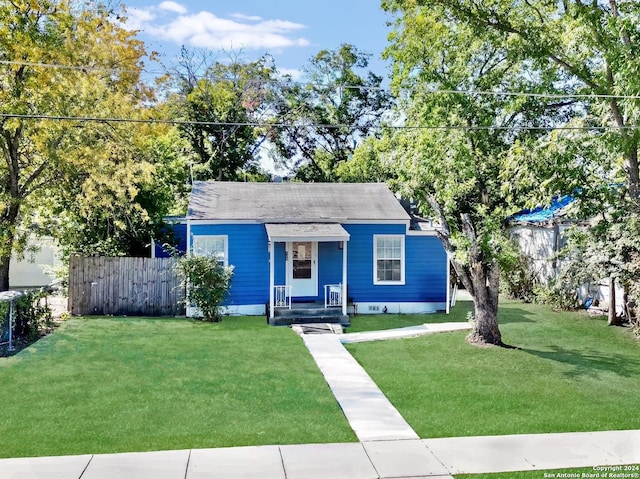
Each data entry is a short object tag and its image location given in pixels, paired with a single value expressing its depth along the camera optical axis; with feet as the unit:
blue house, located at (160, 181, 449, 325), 52.29
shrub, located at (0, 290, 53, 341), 37.91
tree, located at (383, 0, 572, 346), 37.22
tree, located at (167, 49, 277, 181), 93.91
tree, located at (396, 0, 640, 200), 33.96
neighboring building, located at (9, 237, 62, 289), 72.59
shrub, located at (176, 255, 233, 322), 48.62
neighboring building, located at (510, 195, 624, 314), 53.62
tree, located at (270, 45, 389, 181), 103.35
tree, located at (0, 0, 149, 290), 44.37
